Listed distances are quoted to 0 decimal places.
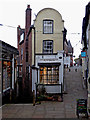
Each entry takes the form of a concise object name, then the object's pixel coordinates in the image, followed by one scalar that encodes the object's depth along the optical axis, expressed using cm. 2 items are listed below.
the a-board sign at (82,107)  916
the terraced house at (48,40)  1712
